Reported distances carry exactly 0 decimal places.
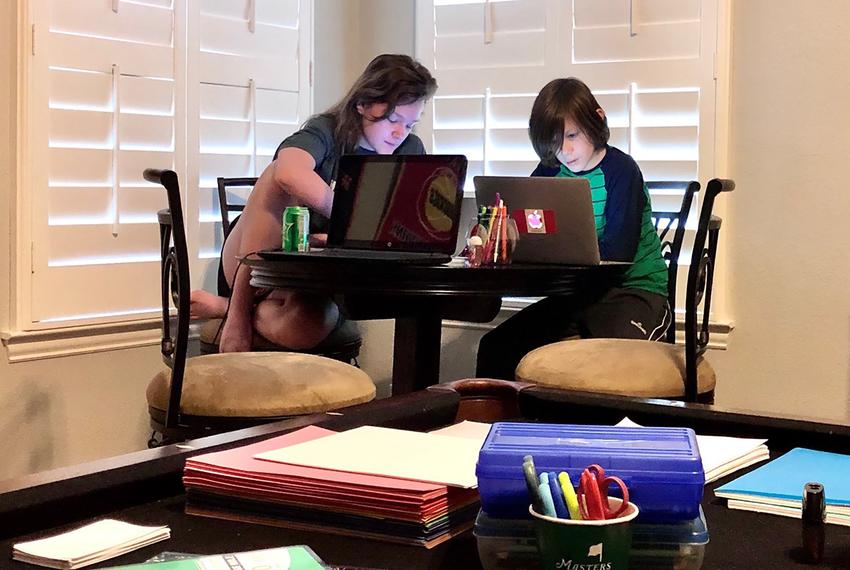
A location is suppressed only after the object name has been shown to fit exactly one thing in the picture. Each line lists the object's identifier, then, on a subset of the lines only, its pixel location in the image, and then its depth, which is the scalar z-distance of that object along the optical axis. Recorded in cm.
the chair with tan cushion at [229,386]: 470
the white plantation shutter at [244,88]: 598
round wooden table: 488
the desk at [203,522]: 243
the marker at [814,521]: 241
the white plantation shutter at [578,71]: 584
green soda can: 523
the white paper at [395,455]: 267
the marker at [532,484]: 209
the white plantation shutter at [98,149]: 546
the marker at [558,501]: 208
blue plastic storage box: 217
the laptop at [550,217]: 512
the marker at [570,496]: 207
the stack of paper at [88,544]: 232
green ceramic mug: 200
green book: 208
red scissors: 208
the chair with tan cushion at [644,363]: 499
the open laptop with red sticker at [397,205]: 529
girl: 554
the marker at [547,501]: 206
